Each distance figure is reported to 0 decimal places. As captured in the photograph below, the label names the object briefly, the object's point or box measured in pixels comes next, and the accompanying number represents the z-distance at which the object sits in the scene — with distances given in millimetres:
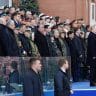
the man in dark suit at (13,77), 13992
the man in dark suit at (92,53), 18734
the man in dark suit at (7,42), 14945
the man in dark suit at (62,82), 13953
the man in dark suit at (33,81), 12742
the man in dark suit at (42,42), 17367
